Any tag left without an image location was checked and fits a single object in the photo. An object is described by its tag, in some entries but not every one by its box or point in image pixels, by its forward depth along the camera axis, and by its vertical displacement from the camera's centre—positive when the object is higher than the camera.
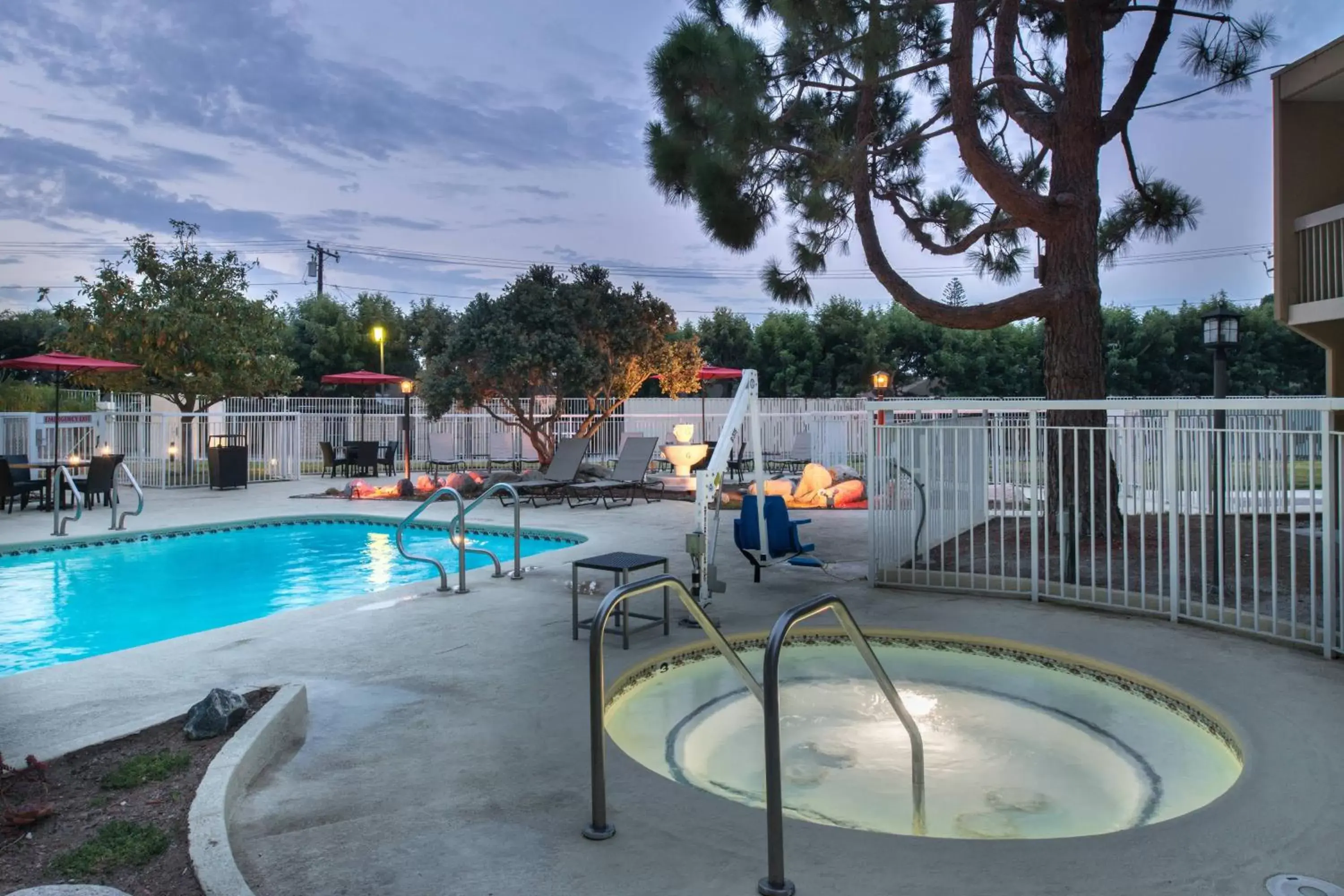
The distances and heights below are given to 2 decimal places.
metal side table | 5.35 -0.77
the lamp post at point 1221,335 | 10.97 +1.39
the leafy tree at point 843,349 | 34.59 +3.77
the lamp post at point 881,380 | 21.38 +1.56
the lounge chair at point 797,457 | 18.59 -0.27
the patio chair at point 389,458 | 18.95 -0.20
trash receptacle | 16.23 -0.29
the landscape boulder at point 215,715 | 3.68 -1.14
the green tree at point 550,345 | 15.35 +1.81
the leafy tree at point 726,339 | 35.69 +4.35
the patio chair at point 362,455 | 18.17 -0.13
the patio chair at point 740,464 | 17.19 -0.39
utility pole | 43.44 +9.23
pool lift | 6.08 -0.48
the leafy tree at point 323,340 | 34.22 +4.27
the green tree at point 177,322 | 17.38 +2.59
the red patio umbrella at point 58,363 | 13.01 +1.33
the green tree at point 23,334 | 34.88 +4.74
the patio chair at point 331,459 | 18.42 -0.21
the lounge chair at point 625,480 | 13.84 -0.54
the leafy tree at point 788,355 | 34.62 +3.57
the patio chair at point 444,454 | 19.47 -0.14
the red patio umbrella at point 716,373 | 19.38 +1.64
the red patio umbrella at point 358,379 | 20.03 +1.62
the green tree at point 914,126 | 8.73 +3.58
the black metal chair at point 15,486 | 11.73 -0.48
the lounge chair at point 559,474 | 13.73 -0.44
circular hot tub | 3.85 -1.56
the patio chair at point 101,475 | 12.24 -0.33
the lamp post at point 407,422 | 15.80 +0.50
